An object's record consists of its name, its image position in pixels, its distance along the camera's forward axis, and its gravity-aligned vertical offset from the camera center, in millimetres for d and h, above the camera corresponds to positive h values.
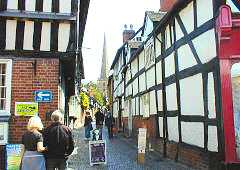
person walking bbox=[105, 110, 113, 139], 22094 -405
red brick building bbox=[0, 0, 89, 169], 9344 +1733
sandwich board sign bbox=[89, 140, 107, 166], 11183 -1040
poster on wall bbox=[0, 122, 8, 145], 9102 -357
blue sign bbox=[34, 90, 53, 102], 9438 +545
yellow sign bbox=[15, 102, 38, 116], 9305 +234
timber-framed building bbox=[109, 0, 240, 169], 8141 +893
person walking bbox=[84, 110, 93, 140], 19172 -396
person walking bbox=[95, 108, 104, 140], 17000 -83
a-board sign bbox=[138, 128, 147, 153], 11867 -731
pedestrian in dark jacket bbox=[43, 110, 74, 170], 6820 -458
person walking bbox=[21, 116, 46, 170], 6531 -591
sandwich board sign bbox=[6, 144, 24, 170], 7562 -788
